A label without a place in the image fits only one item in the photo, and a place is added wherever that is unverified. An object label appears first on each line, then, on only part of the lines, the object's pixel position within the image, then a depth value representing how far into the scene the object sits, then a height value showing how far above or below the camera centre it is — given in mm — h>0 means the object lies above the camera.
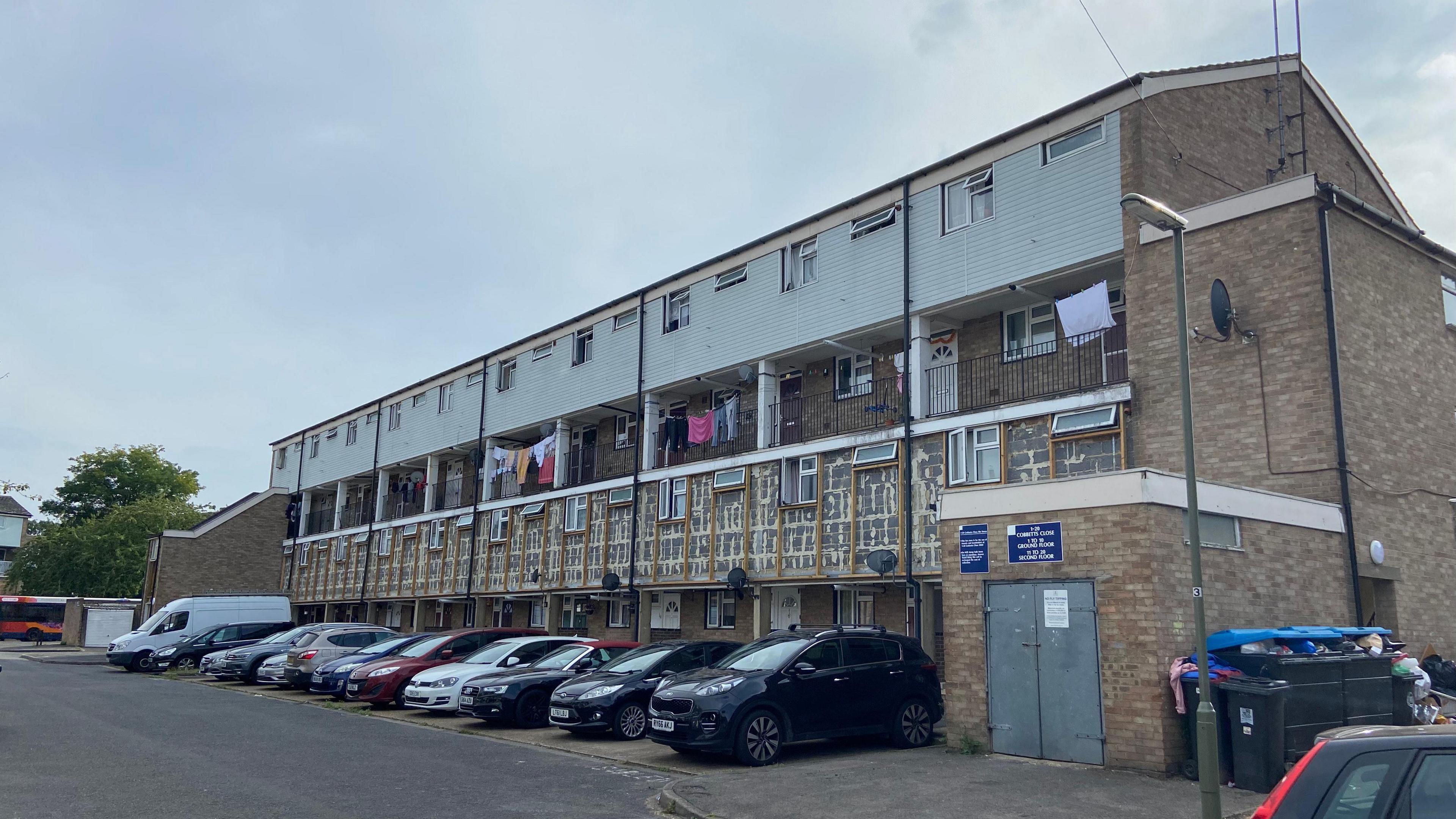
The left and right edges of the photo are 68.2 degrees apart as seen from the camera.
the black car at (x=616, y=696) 14867 -1270
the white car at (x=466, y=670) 17922 -1159
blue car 21422 -1374
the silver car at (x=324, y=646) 23562 -1084
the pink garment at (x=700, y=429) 24109 +3927
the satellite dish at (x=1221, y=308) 15938 +4504
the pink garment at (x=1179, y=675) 10859 -595
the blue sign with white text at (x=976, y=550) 12898 +731
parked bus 56062 -1295
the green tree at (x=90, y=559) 59812 +1865
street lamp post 8078 +678
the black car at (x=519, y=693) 16422 -1389
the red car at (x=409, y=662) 19500 -1157
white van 31000 -701
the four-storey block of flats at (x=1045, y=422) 12117 +3276
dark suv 12414 -1048
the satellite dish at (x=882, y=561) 18828 +844
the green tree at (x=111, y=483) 68250 +7071
